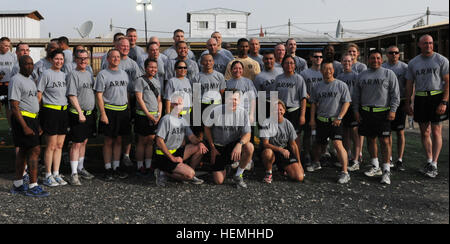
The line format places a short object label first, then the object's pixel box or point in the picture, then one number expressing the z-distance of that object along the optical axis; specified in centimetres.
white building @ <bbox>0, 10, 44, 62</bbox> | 3095
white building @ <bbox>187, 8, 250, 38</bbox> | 3816
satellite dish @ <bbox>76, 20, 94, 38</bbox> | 2095
